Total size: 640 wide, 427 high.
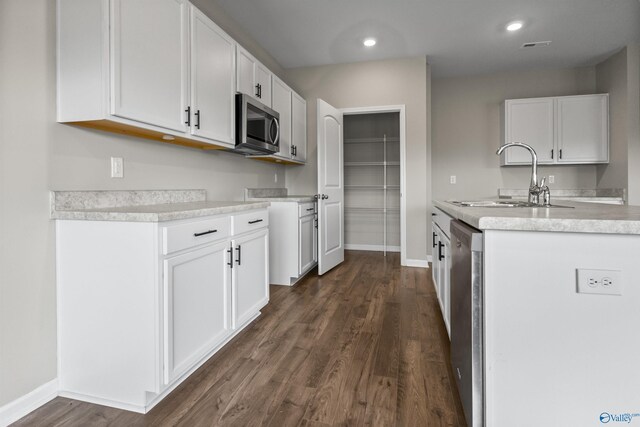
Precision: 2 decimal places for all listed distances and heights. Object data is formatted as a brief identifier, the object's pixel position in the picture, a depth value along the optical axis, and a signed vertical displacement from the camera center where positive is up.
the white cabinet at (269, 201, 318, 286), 3.41 -0.34
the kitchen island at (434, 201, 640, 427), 1.03 -0.35
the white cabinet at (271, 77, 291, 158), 3.51 +1.07
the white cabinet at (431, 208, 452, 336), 2.04 -0.37
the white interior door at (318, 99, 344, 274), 3.72 +0.23
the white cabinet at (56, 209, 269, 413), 1.48 -0.45
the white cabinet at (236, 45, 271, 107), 2.76 +1.15
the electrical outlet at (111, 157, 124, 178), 1.89 +0.23
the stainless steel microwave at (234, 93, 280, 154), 2.68 +0.69
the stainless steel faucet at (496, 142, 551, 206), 1.95 +0.10
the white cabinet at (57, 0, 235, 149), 1.55 +0.73
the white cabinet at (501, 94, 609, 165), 4.23 +1.02
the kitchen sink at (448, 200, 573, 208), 2.10 +0.03
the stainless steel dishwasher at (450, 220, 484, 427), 1.16 -0.42
